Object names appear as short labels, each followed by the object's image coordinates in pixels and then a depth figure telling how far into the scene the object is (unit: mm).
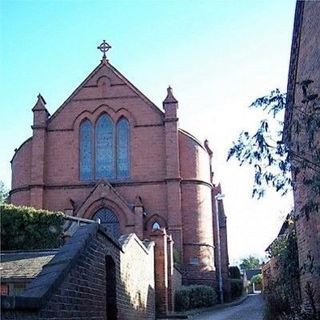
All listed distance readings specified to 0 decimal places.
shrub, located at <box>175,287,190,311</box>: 24672
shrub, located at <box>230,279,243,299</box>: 37172
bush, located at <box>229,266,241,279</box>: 41797
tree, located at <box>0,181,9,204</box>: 54694
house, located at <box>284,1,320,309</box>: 8742
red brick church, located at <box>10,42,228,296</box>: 32781
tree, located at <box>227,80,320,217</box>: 8406
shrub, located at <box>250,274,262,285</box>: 68538
